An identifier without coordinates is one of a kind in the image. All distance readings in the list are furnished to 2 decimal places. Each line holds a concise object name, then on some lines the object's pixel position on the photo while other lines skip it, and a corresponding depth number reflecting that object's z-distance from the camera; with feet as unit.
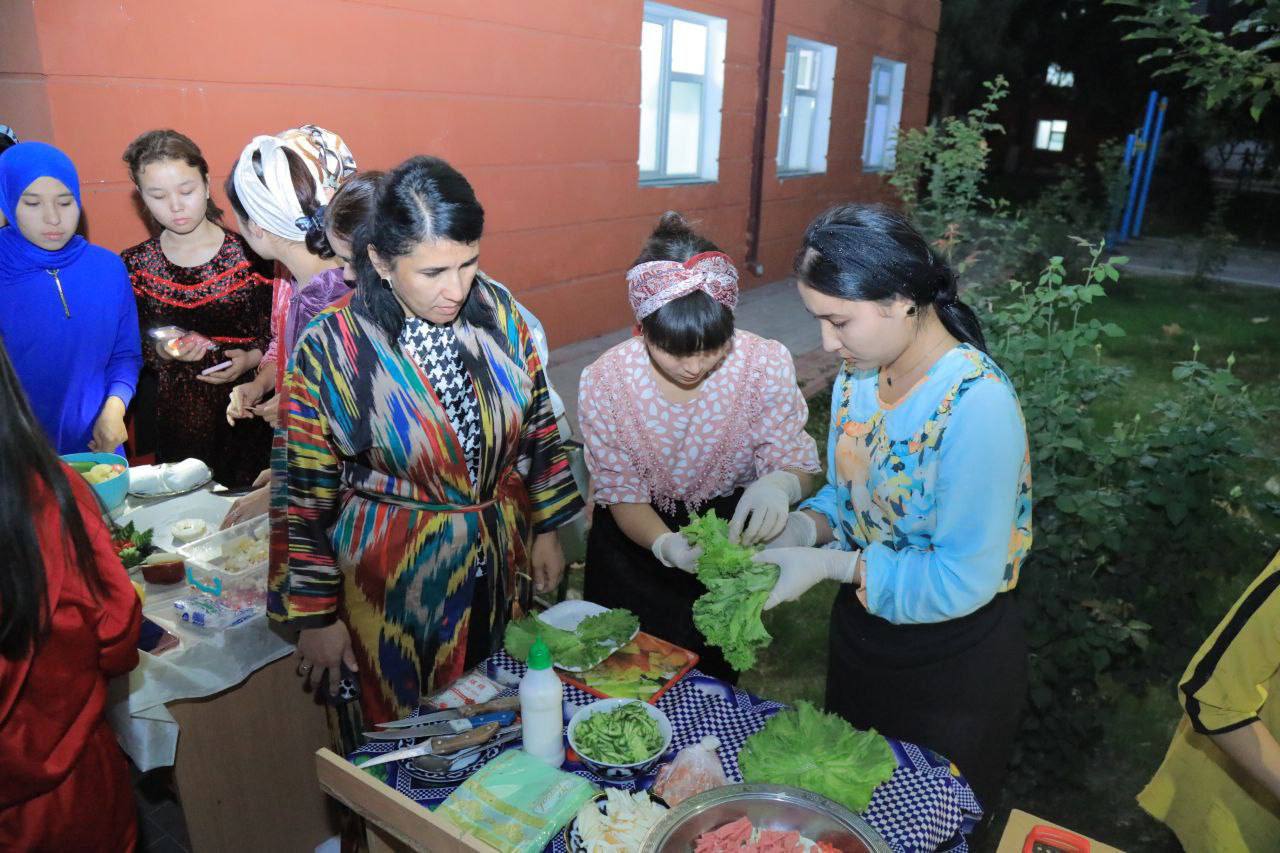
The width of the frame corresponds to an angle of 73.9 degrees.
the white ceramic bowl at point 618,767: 5.44
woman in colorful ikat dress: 6.80
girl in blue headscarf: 10.03
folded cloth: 9.52
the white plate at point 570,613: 7.13
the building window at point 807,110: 34.06
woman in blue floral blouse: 5.67
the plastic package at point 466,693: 6.25
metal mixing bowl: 4.72
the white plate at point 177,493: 9.45
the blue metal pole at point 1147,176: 54.39
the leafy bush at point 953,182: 21.70
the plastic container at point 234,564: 7.91
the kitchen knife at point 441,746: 5.49
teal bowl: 8.52
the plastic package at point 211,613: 7.51
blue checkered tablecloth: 5.25
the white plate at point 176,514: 8.85
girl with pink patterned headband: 7.66
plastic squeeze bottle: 5.41
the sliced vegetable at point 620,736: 5.52
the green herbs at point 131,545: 8.15
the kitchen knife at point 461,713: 5.87
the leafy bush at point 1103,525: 10.08
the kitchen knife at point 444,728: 5.72
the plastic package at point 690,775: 5.28
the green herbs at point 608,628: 6.72
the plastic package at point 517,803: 4.92
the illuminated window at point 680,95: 26.13
